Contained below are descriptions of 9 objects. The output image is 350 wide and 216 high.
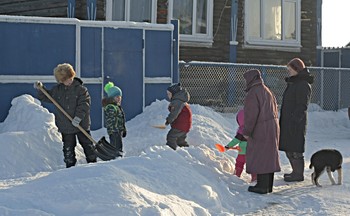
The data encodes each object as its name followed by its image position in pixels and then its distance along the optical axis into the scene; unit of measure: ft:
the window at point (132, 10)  49.85
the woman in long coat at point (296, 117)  27.37
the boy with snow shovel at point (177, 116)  29.43
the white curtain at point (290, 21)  59.47
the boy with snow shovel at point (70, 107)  26.09
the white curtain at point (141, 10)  50.93
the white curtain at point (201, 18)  54.39
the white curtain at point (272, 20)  58.13
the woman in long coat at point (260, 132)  24.34
